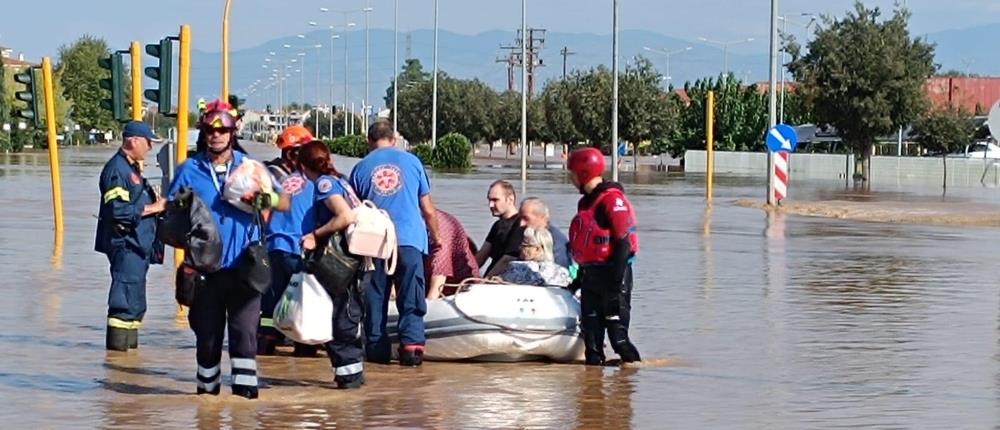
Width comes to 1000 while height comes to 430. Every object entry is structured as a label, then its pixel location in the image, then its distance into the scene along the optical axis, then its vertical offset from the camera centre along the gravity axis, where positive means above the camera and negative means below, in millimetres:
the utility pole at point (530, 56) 130000 +4041
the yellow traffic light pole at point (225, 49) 31750 +1077
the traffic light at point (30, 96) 26688 +185
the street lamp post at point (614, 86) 51781 +764
